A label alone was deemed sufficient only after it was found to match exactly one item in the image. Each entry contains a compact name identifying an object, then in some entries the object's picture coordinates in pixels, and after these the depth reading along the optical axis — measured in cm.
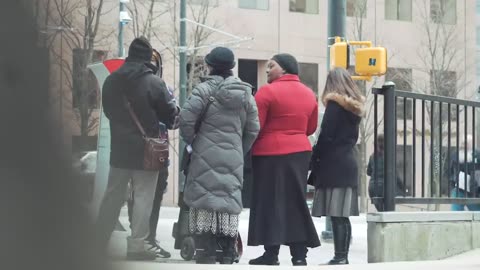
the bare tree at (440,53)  6754
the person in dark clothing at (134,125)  1117
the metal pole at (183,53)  4564
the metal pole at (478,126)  1556
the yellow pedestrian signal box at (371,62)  2367
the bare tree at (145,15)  4967
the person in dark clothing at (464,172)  1479
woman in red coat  1214
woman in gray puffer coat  1139
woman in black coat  1263
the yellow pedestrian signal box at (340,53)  2172
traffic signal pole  2223
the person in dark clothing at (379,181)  1361
